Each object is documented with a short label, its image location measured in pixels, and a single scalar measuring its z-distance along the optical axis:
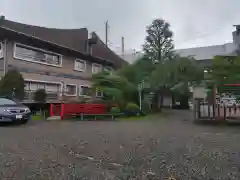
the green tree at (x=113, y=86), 11.54
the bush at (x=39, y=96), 13.69
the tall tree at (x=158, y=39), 21.53
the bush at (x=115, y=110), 11.07
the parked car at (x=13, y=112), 8.46
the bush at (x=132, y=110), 11.61
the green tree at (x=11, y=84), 11.74
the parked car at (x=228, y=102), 8.91
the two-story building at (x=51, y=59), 12.88
